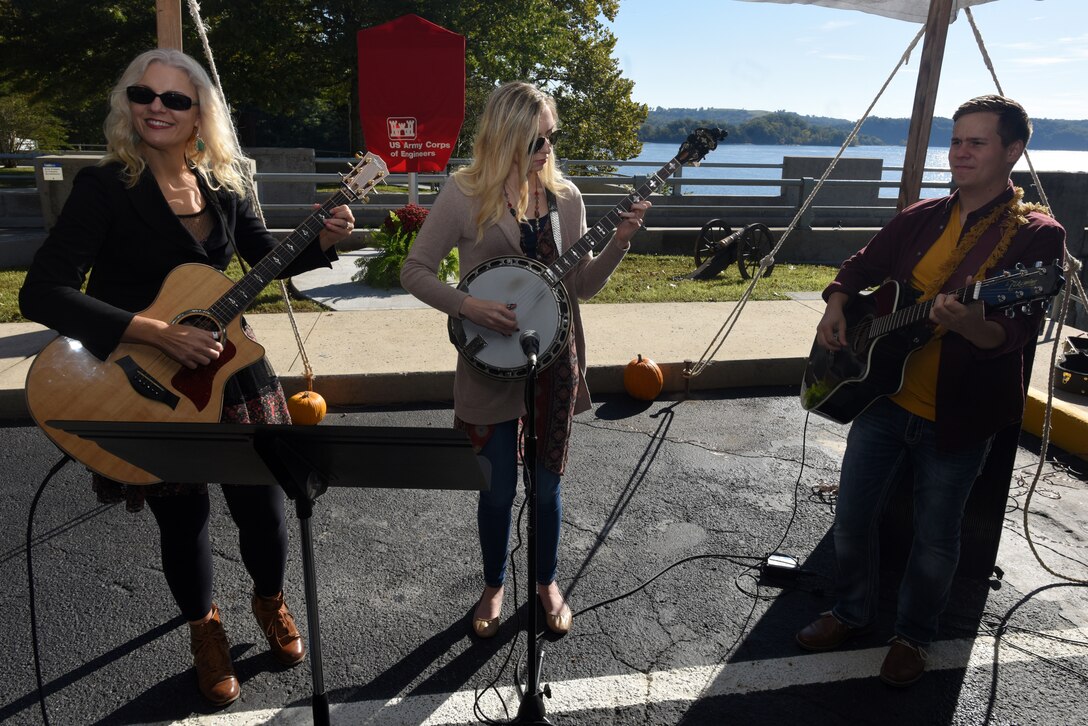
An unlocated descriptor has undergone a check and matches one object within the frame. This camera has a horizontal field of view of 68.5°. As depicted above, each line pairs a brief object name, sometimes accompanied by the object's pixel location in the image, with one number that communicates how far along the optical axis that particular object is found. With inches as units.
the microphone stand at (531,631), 103.3
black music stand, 71.4
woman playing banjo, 114.8
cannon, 401.7
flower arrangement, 337.7
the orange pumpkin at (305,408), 208.8
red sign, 388.8
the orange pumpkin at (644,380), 233.9
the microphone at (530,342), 112.8
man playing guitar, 105.8
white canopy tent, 167.7
